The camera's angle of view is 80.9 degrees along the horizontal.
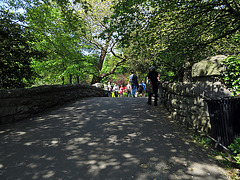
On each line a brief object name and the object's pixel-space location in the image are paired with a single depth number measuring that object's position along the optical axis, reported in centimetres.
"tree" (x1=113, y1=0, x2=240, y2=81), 566
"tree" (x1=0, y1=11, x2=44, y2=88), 575
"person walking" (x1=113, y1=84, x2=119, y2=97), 1644
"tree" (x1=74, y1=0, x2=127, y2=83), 1717
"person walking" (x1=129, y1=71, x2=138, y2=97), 1088
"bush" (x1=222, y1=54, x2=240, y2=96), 416
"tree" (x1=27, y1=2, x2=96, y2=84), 1246
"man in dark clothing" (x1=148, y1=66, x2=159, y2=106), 691
